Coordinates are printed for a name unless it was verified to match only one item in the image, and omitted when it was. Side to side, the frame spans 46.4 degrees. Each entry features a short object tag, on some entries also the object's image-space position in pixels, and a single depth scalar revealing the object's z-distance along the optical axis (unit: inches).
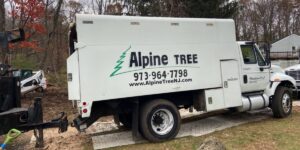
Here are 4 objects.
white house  2197.3
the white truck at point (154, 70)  294.3
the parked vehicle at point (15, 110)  286.8
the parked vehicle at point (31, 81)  692.1
